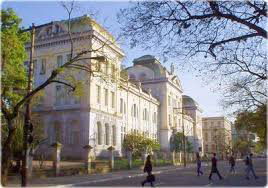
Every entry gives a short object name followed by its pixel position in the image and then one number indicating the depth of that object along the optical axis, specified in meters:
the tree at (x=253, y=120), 21.03
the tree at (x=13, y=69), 10.40
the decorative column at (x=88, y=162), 20.06
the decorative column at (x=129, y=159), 25.28
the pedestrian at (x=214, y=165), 15.27
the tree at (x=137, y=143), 33.76
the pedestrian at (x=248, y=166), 15.71
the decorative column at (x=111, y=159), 22.96
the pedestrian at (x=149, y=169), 12.05
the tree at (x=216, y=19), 7.81
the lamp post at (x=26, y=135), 10.24
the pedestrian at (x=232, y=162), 20.20
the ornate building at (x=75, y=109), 29.46
